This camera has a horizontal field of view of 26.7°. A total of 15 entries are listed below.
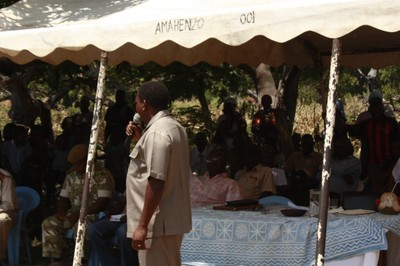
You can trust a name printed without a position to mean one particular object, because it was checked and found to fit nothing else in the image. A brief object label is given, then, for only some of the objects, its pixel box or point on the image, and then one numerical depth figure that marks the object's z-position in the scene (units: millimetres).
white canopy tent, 5086
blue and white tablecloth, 5656
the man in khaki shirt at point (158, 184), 4543
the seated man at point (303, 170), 8539
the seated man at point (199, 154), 9445
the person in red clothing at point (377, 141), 8672
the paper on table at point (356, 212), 6046
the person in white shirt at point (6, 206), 7355
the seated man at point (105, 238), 6859
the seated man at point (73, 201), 7333
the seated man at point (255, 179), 7406
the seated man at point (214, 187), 6930
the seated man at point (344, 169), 8016
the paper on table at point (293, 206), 6457
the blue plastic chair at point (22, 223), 7844
